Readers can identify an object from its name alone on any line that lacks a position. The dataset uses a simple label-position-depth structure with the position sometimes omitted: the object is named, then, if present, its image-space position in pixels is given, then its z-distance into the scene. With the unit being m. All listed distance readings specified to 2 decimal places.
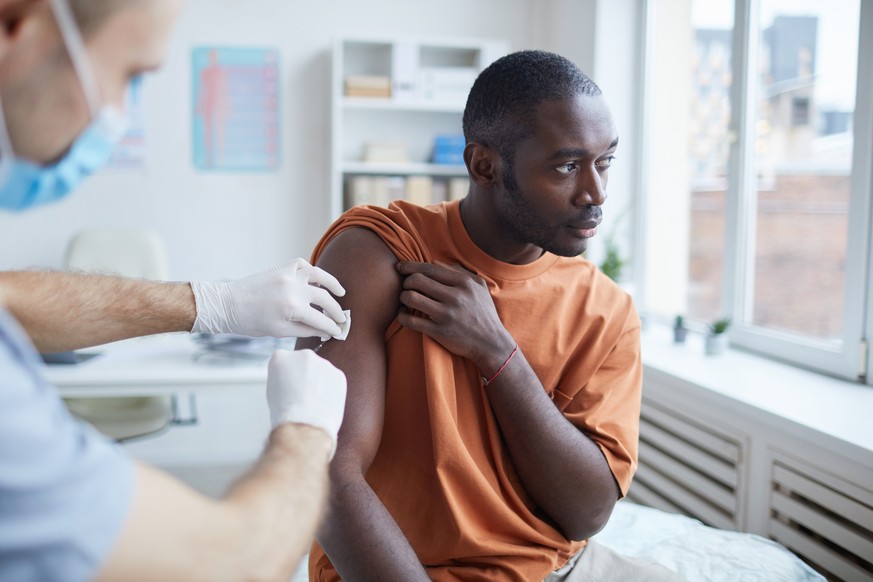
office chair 3.21
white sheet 1.43
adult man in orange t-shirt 1.15
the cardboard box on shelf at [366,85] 3.59
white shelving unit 3.61
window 2.09
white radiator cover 1.64
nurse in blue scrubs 0.54
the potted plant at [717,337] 2.50
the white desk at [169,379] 2.16
